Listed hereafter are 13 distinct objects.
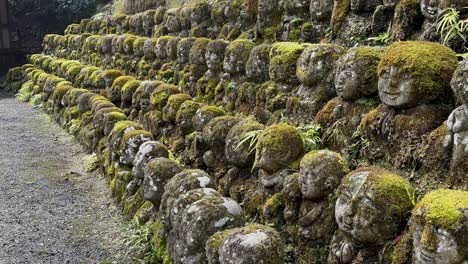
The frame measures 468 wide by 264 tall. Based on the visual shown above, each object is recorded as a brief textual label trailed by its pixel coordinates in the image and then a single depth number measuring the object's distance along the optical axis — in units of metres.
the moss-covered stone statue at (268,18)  7.59
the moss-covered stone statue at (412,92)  3.81
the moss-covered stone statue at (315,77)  5.29
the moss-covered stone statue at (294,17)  6.98
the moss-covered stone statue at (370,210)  3.43
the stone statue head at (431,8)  4.30
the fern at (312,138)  5.05
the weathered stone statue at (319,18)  6.28
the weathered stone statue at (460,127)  3.25
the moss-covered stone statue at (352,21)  5.55
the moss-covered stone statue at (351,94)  4.52
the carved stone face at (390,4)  5.06
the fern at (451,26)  4.01
